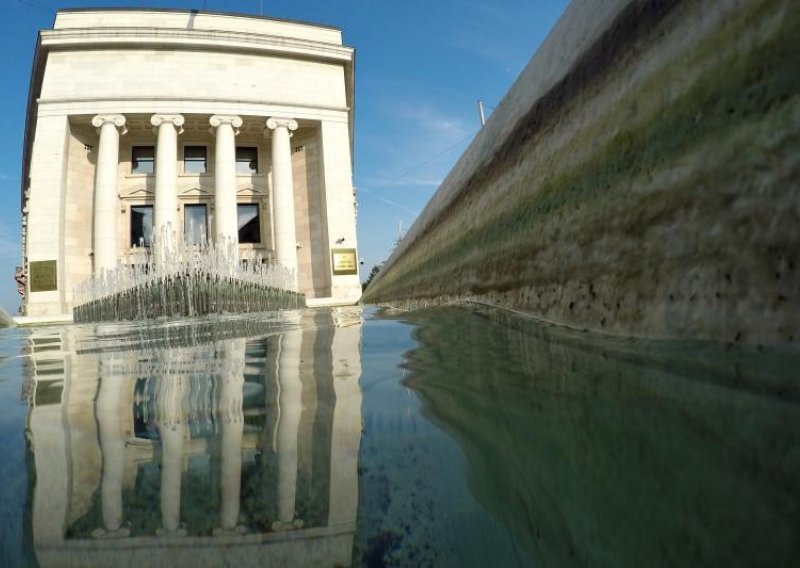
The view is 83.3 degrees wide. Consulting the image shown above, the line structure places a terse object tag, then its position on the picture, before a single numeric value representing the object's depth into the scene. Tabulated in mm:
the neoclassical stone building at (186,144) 20172
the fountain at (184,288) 6414
